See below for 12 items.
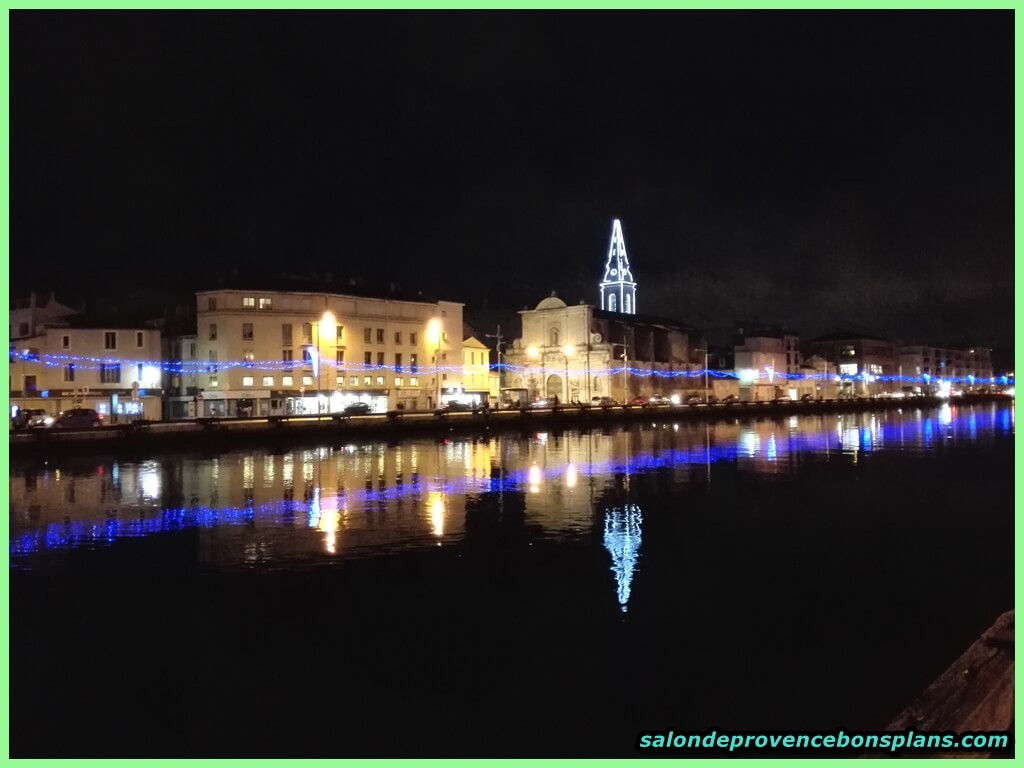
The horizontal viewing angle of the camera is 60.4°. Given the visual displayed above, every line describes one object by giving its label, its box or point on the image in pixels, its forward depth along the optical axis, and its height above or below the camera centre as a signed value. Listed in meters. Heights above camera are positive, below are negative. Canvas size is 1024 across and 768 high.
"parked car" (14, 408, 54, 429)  45.78 -0.44
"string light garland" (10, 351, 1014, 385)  58.06 +3.20
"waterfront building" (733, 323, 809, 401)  120.31 +4.83
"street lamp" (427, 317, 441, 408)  78.56 +5.76
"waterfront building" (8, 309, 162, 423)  57.34 +3.10
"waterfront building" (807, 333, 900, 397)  153.50 +6.64
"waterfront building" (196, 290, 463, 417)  65.50 +4.24
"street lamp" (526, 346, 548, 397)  103.39 +5.76
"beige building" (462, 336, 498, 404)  83.56 +2.82
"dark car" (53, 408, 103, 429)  46.41 -0.46
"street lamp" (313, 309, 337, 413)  67.41 +6.45
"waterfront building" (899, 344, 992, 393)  185.00 +6.10
